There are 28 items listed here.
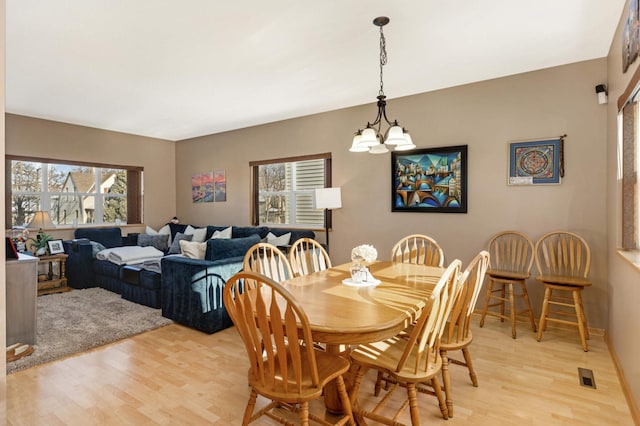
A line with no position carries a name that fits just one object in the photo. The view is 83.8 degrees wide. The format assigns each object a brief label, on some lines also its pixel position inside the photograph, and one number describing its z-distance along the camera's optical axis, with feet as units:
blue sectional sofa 11.16
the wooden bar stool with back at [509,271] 11.09
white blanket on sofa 16.17
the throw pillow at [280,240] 16.28
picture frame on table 16.60
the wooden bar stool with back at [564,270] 10.01
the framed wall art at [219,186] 21.15
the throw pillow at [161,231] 20.73
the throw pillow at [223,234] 18.38
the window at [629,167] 8.20
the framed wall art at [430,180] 13.17
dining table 5.25
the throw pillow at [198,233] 19.65
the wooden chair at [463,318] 6.73
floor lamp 15.26
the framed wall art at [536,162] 11.42
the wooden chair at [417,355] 5.64
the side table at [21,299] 9.77
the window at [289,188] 17.67
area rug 9.85
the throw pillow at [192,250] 12.28
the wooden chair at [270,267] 8.48
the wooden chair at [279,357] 5.00
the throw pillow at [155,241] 19.77
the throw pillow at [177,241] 19.38
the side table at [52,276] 15.98
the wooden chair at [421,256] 10.79
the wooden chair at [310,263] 9.41
